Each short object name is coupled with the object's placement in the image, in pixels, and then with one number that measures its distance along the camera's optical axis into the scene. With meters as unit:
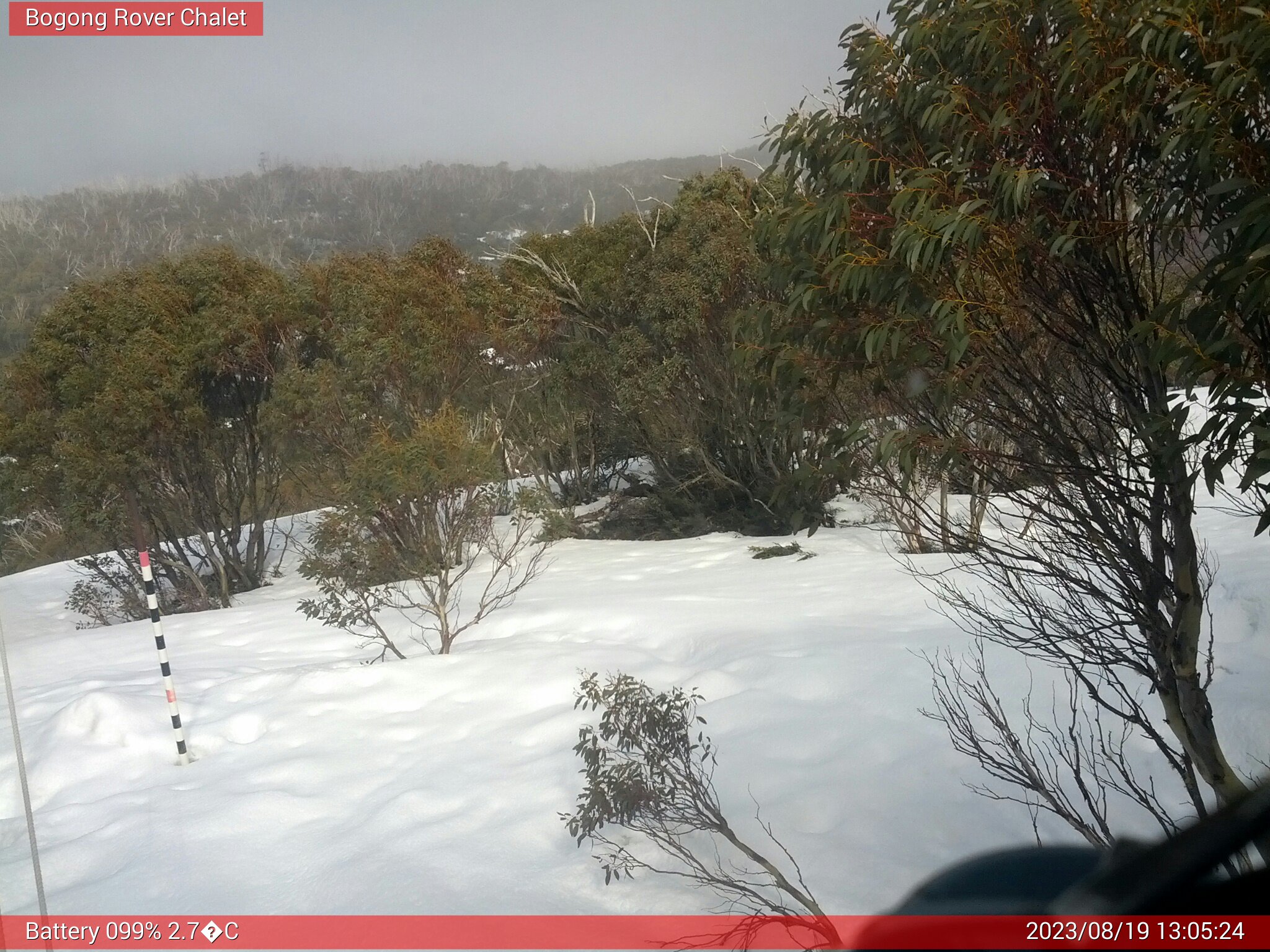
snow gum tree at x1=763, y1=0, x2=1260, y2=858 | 1.61
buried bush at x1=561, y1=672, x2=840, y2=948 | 2.14
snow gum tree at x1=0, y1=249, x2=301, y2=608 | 5.68
